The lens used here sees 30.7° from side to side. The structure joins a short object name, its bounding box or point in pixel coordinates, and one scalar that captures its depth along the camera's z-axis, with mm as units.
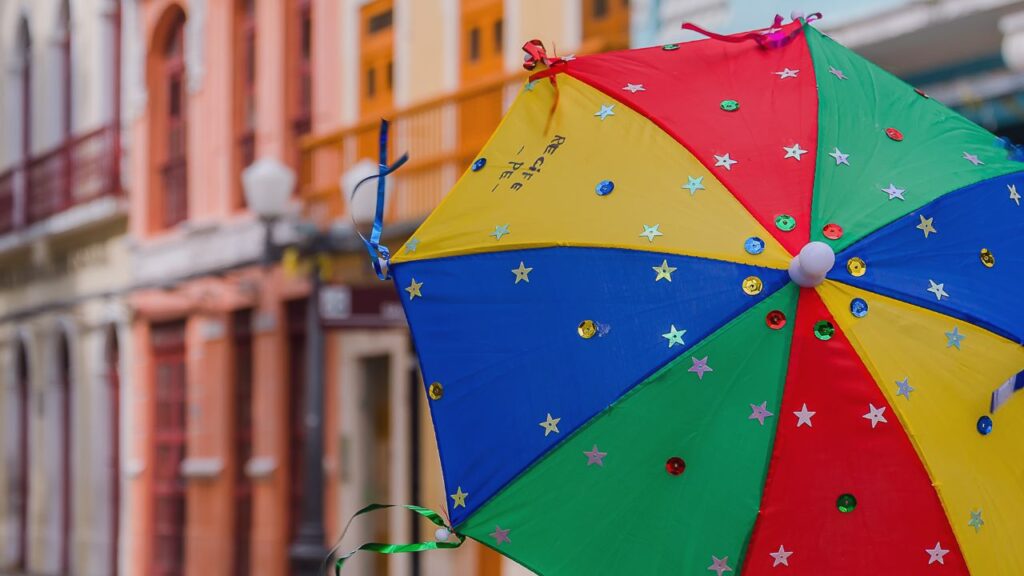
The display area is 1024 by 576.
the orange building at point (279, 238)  13516
